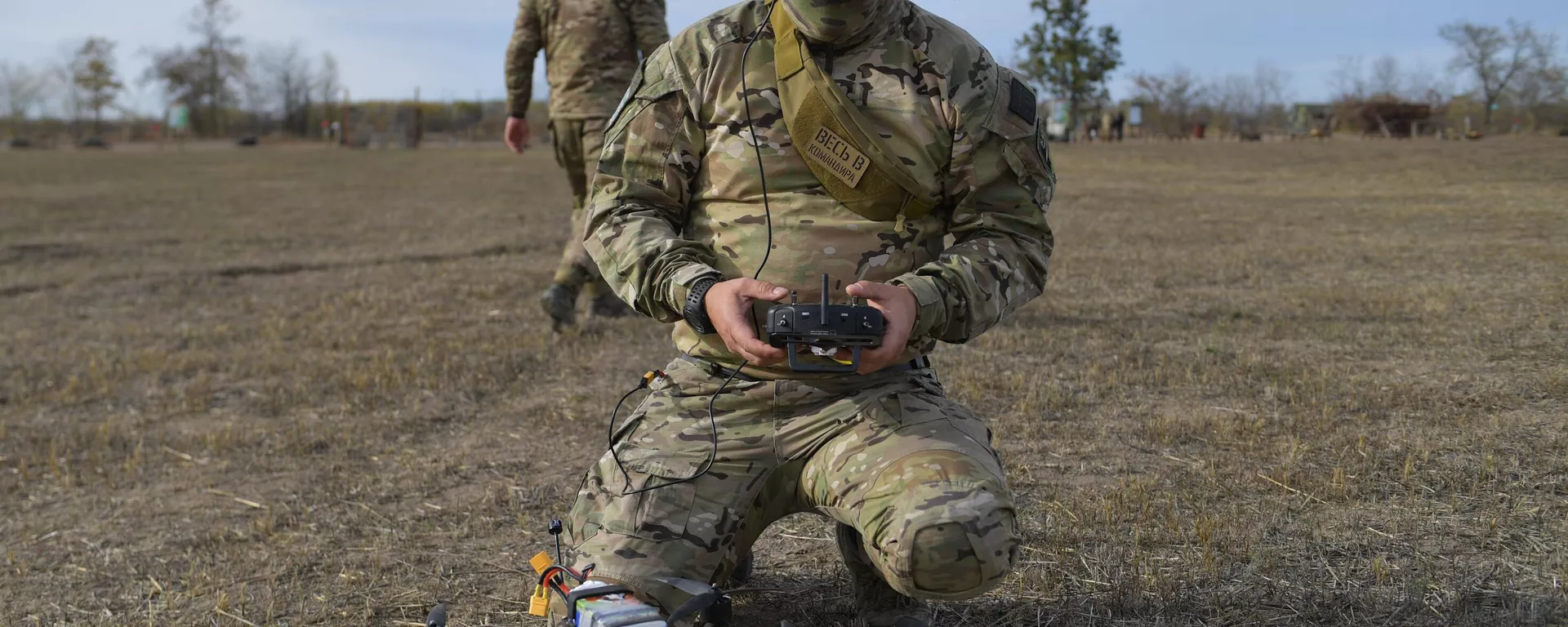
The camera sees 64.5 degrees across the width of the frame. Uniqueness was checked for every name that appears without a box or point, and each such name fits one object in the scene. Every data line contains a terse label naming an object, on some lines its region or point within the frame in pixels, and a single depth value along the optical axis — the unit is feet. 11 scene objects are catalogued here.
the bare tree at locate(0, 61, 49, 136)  296.92
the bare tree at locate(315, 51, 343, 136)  264.72
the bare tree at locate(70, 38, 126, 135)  293.02
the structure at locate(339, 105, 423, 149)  187.11
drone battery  8.46
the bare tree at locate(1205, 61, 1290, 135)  136.87
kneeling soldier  9.33
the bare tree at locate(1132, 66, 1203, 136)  165.68
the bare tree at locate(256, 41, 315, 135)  259.80
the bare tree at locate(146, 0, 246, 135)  283.38
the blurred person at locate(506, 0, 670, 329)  23.93
